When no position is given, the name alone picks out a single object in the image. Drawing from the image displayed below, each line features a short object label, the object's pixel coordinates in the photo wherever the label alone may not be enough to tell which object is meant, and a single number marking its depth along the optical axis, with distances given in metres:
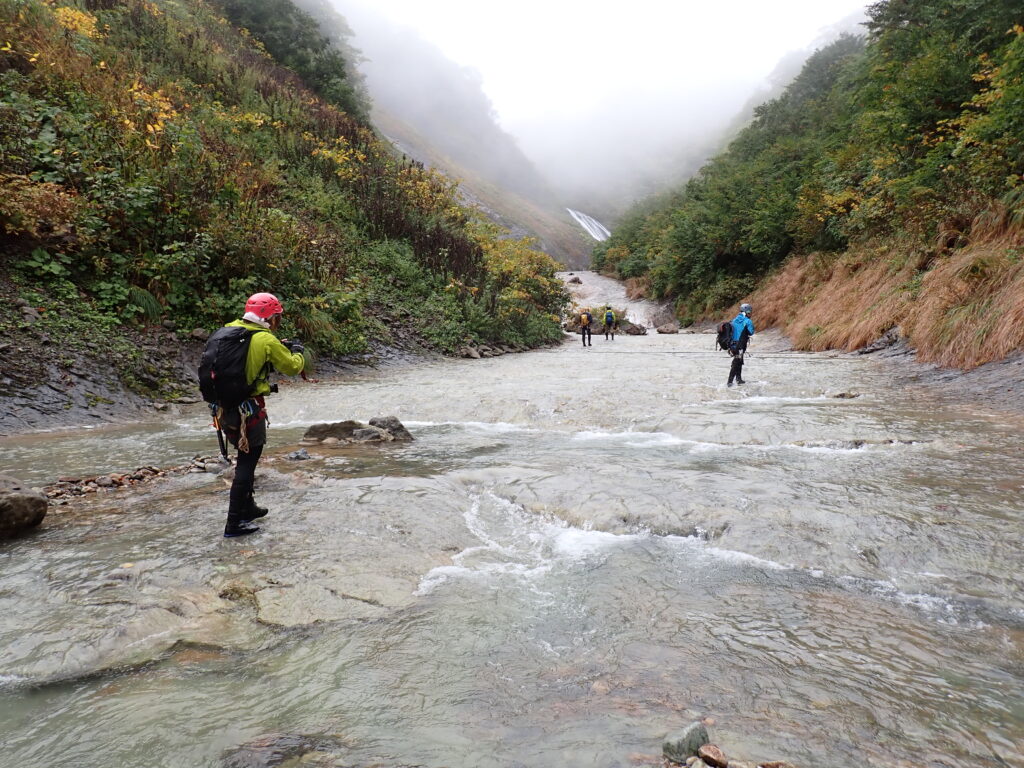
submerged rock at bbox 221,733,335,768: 2.09
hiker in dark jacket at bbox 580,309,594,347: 24.70
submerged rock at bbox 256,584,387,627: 3.16
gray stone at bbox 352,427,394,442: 7.51
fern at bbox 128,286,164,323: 10.47
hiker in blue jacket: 10.71
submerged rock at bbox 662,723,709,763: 2.05
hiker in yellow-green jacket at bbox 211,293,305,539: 4.23
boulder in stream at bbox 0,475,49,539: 4.02
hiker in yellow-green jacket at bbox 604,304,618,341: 27.83
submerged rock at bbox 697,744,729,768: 2.00
